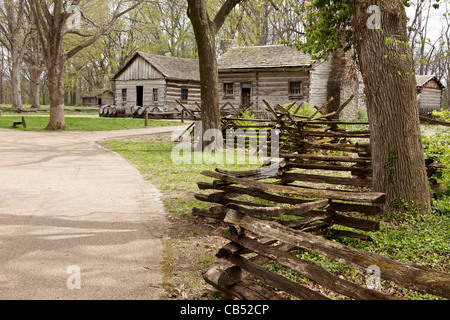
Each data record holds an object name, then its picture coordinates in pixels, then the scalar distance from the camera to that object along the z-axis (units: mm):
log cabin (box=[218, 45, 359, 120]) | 23641
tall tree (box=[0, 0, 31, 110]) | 31562
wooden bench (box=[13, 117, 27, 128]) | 19703
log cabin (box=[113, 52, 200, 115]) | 32344
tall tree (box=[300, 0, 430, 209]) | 5469
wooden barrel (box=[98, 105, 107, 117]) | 30438
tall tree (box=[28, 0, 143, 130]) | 17859
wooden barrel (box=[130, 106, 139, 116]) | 29703
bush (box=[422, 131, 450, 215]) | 6183
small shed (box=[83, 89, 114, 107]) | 50469
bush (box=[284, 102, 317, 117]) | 16078
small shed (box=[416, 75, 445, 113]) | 33469
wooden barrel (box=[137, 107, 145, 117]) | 29469
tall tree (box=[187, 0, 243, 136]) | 12062
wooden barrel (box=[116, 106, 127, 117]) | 29906
